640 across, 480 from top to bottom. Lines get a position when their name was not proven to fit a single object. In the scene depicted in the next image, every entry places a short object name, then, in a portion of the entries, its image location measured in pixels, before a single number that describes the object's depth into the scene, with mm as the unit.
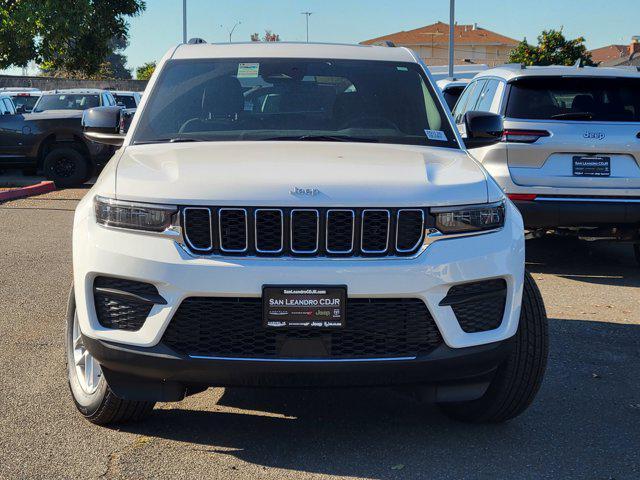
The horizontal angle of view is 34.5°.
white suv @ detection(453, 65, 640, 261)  8844
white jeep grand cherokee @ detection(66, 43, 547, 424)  4012
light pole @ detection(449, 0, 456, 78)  35875
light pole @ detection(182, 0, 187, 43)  48312
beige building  105750
